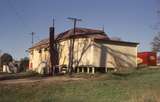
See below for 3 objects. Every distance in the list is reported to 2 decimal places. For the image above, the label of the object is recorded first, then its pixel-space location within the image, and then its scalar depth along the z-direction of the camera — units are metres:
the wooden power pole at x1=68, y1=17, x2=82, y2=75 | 24.49
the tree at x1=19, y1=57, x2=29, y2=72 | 37.83
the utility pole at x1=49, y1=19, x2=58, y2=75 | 26.03
